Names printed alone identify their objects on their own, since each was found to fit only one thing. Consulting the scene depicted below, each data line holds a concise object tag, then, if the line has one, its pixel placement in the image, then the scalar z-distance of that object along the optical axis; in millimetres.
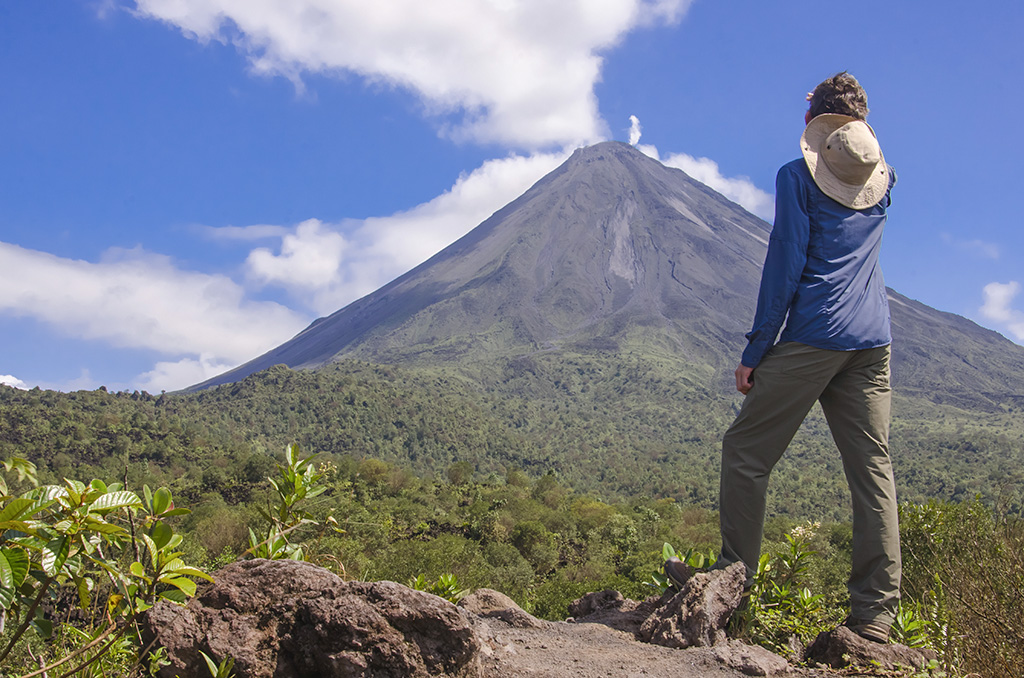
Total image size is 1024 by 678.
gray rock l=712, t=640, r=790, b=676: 1976
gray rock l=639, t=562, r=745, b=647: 2232
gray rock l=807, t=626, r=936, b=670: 2100
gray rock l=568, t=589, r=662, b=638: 2637
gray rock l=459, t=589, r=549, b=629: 2502
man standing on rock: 2496
